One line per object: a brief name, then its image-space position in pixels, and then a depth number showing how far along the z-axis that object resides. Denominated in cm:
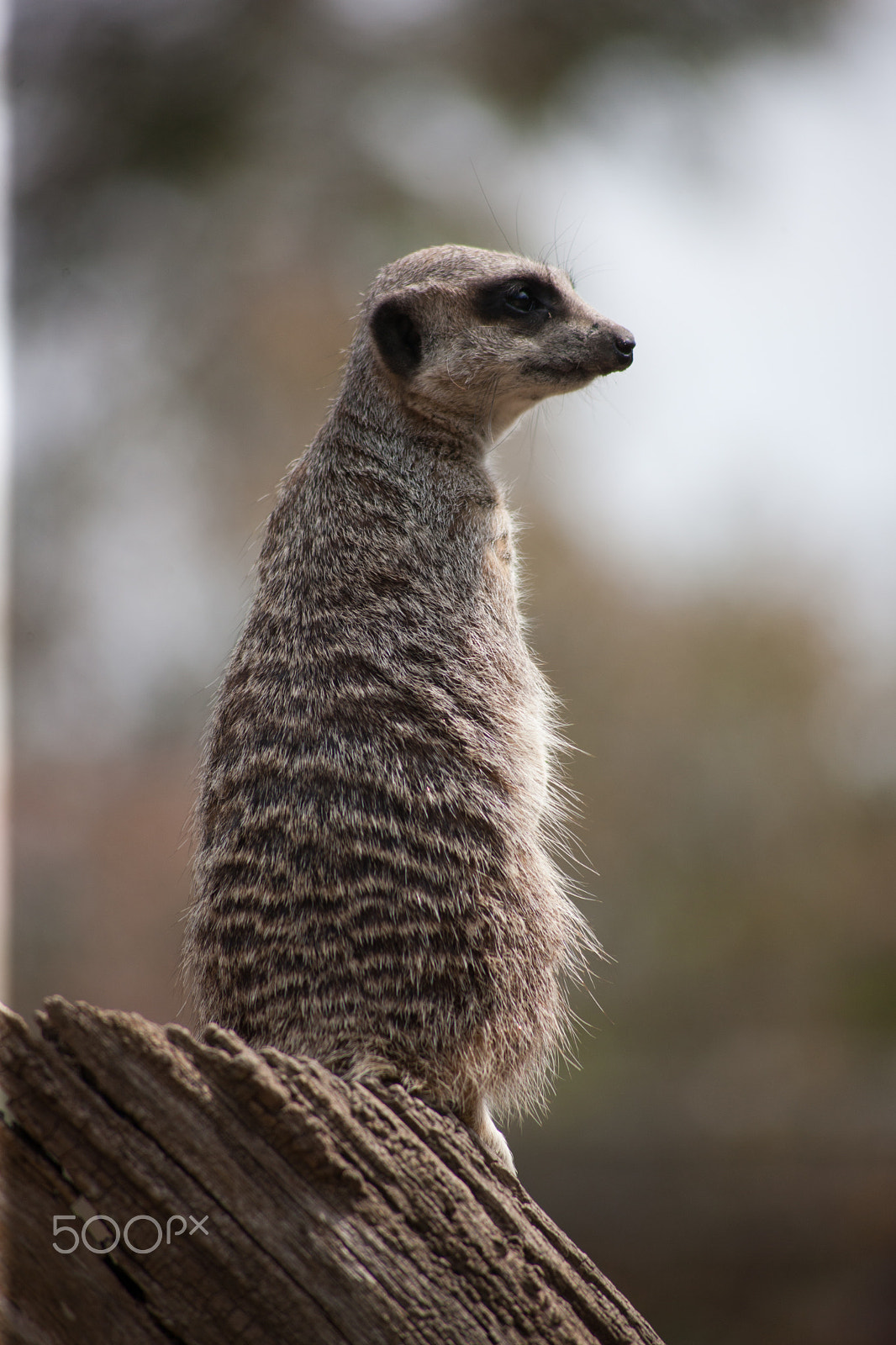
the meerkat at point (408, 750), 375
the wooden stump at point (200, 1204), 369
